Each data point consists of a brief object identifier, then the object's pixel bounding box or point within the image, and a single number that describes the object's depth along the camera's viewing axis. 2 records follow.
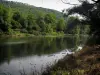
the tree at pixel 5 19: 37.46
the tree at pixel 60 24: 57.82
